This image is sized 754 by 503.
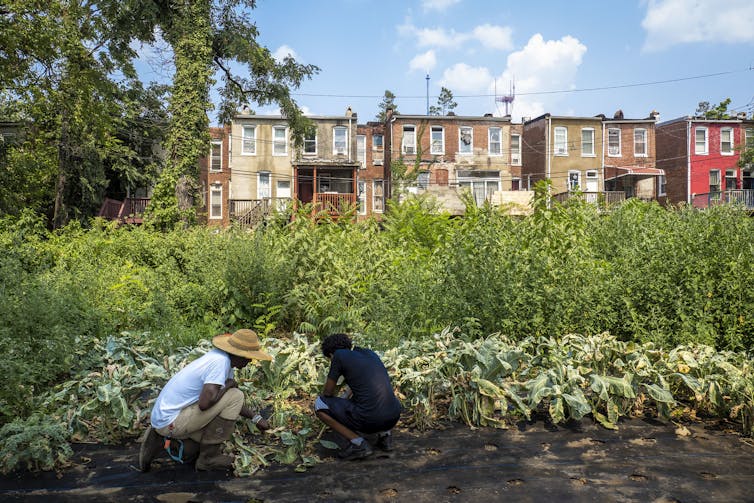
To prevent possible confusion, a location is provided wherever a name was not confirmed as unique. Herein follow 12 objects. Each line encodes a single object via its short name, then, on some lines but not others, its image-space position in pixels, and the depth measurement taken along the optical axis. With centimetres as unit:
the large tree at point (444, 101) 5016
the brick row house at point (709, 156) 4153
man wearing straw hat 468
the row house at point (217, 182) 3825
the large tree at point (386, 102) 4760
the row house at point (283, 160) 3719
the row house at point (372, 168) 4059
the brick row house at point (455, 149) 3969
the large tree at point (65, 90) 1585
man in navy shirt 508
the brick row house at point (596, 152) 4078
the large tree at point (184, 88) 2020
